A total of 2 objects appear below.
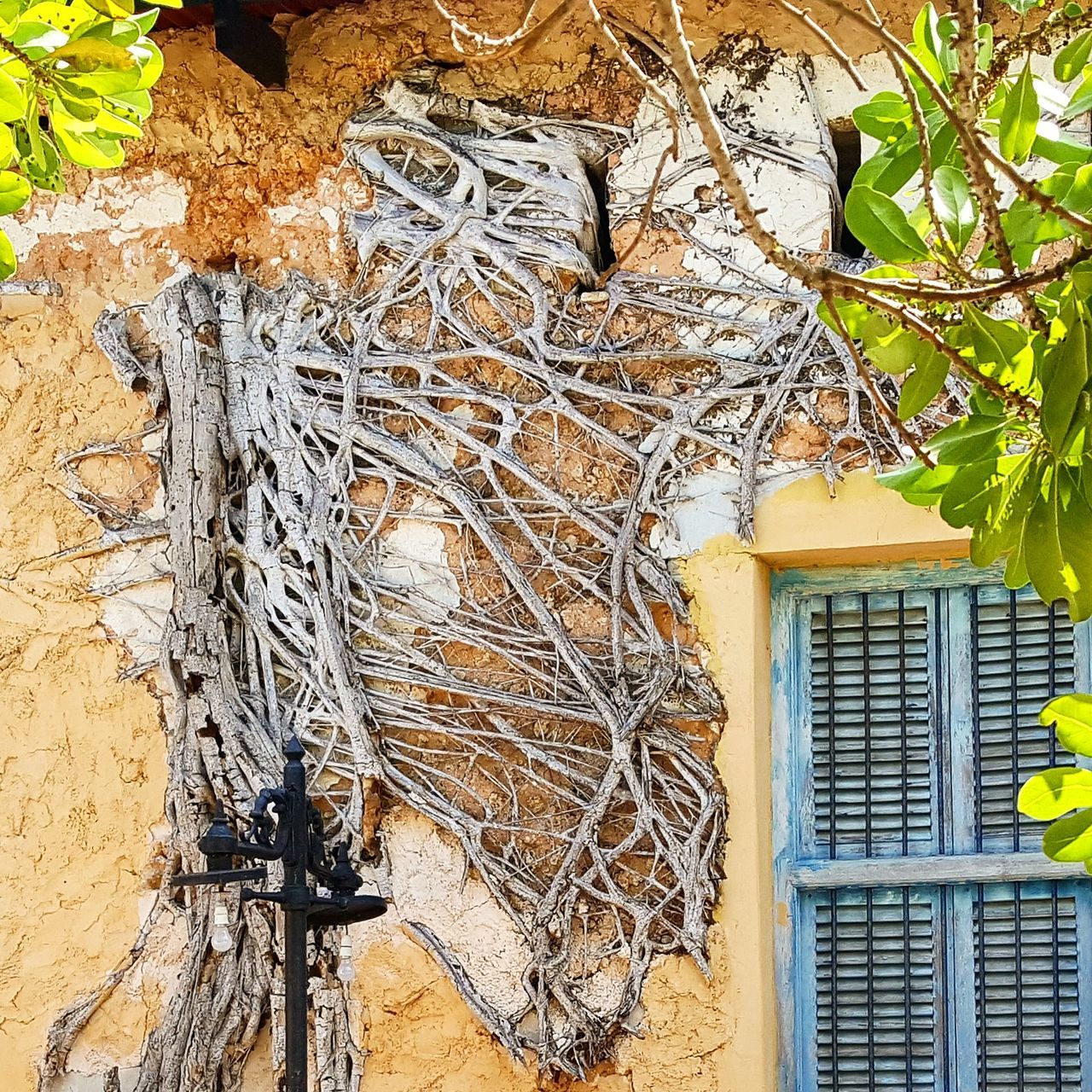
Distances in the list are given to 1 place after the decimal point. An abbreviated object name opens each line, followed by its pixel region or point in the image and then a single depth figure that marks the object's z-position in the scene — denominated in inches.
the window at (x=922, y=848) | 162.4
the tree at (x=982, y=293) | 99.3
